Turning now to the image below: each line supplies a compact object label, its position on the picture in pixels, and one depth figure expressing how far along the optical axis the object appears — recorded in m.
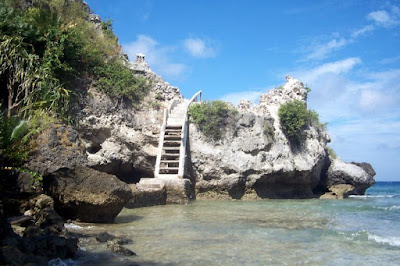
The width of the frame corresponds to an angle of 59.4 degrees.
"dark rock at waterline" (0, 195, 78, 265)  3.77
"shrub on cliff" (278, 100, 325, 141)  17.67
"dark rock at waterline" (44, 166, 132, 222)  7.54
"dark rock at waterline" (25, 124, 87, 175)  7.59
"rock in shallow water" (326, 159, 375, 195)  20.33
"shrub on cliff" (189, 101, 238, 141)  16.05
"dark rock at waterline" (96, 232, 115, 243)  6.18
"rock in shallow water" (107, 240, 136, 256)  5.51
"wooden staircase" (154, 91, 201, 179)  13.57
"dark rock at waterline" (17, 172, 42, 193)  6.90
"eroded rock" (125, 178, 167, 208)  11.55
